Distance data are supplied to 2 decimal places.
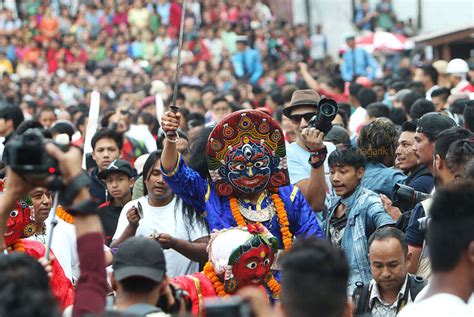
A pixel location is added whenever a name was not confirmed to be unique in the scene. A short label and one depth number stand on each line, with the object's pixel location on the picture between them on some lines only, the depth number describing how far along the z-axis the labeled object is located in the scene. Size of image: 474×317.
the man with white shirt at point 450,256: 8.23
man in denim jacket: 14.15
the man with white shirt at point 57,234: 13.74
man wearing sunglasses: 14.29
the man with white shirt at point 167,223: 14.09
